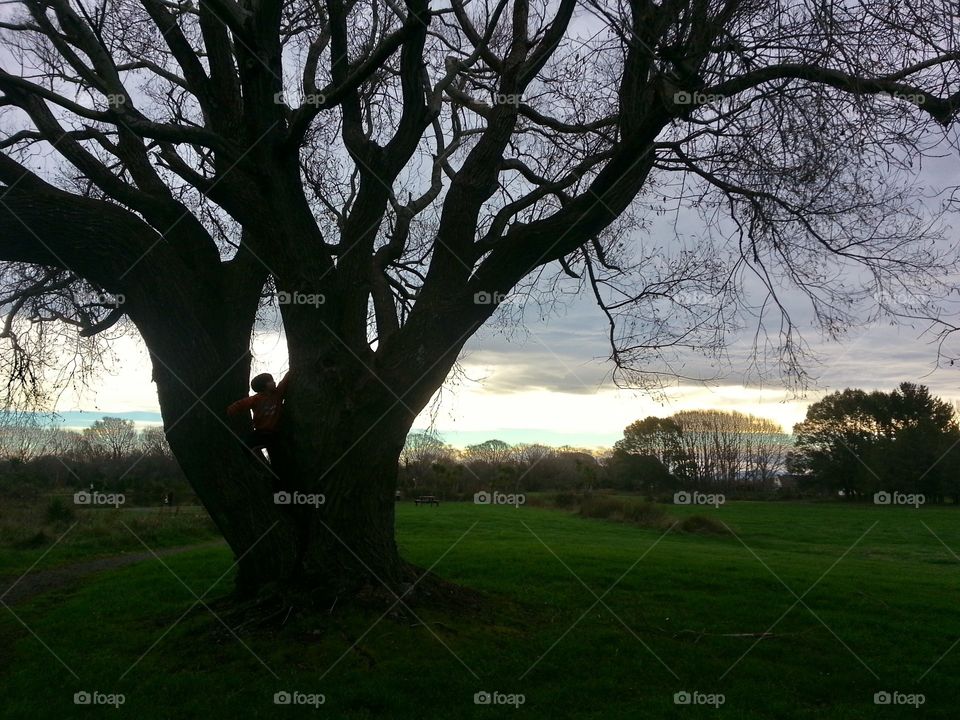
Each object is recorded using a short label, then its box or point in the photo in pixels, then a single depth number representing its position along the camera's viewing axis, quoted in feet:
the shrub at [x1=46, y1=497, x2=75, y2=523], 65.00
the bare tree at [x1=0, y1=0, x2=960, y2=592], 18.84
